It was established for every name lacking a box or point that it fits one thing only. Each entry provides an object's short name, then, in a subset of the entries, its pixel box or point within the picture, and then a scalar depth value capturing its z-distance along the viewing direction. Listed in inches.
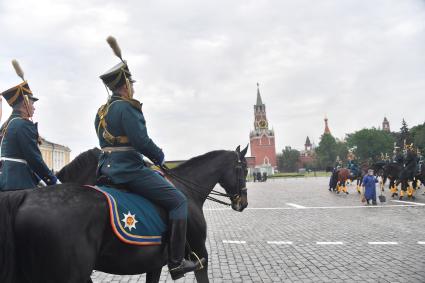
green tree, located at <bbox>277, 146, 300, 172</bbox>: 5221.5
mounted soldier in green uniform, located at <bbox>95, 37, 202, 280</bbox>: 137.9
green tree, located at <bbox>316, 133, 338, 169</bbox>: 4847.4
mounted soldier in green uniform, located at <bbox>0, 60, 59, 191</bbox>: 151.8
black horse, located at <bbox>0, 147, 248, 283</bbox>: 104.3
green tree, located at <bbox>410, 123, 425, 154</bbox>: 2761.1
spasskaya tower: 4923.7
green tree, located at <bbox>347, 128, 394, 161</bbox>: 4018.2
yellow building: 3059.1
